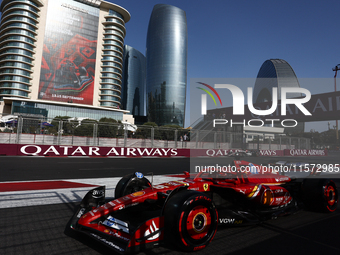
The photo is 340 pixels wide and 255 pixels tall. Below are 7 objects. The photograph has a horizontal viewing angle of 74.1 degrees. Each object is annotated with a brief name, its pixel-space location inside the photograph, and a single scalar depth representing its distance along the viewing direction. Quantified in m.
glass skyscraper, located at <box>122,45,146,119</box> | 143.25
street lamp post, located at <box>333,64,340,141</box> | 29.89
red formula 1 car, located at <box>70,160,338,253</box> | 2.53
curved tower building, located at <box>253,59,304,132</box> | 93.50
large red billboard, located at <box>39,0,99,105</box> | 62.08
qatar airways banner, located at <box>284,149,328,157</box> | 27.49
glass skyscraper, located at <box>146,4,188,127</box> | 99.06
